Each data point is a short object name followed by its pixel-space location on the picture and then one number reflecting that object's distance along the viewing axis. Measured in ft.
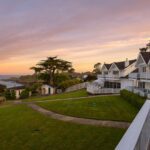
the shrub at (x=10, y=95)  104.71
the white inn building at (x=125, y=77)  76.84
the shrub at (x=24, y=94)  109.26
